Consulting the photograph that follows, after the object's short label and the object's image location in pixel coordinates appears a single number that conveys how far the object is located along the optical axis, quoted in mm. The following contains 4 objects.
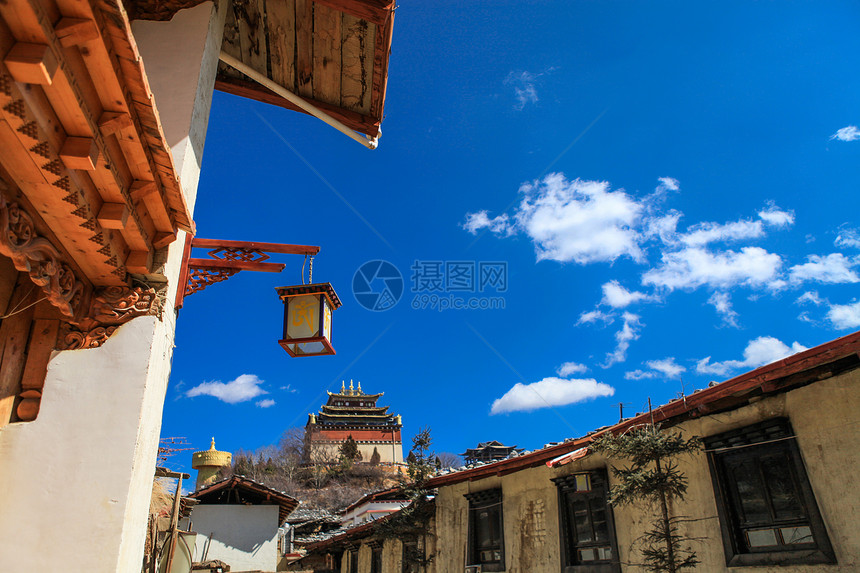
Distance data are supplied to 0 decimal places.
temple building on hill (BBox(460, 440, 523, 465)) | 39125
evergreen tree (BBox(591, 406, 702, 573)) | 5609
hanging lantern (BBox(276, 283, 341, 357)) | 5406
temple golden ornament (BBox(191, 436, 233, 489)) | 35031
